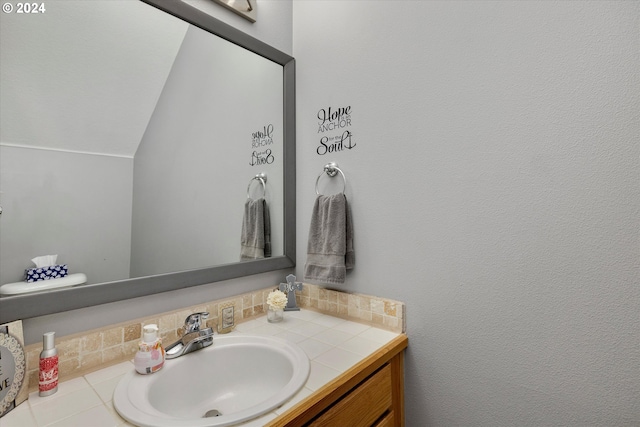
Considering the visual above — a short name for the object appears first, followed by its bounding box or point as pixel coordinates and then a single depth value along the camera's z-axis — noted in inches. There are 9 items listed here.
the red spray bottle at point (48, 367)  29.3
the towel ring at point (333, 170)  49.6
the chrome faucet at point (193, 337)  37.6
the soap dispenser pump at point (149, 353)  33.0
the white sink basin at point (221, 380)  29.9
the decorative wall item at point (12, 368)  26.9
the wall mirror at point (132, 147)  31.5
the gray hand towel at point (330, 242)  47.1
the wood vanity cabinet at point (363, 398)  28.2
